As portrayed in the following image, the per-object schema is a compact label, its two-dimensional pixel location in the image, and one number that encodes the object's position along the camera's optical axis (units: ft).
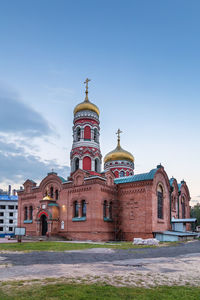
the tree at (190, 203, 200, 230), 254.63
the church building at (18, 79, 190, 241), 96.99
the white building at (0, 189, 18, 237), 245.43
